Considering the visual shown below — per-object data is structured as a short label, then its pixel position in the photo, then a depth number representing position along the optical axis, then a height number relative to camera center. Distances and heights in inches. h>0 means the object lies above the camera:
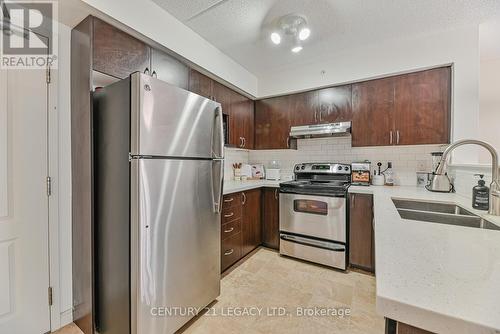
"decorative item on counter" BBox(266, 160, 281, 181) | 134.3 -4.3
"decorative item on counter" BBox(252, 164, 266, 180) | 140.9 -4.5
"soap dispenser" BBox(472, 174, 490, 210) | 52.9 -7.8
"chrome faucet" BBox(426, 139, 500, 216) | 45.8 -2.0
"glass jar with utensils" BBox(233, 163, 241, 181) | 134.2 -4.9
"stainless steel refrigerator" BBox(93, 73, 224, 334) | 50.7 -10.1
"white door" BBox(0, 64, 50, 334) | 55.6 -10.4
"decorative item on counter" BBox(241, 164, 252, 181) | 136.2 -4.4
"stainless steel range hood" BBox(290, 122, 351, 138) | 109.2 +18.2
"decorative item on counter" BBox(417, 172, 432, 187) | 100.6 -6.2
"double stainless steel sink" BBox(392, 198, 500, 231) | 51.5 -13.9
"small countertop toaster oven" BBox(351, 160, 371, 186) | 108.0 -4.1
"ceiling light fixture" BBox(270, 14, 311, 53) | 79.0 +52.2
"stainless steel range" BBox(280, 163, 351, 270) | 96.0 -25.2
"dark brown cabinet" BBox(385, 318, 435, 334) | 18.8 -14.6
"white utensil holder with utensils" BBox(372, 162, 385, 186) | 108.1 -7.0
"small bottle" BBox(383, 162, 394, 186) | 108.0 -5.5
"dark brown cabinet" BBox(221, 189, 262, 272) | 91.9 -28.3
